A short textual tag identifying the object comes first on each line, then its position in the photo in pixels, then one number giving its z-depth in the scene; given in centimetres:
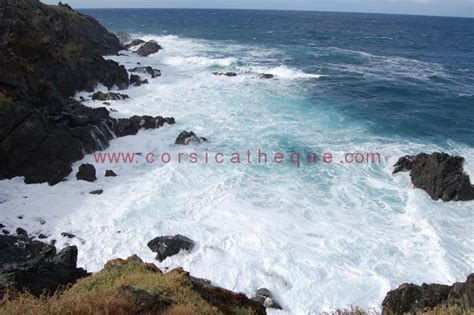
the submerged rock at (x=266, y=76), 4800
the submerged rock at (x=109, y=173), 2294
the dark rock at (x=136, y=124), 2891
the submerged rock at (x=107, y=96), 3557
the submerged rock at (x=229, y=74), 4912
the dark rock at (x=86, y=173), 2217
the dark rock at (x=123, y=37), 8278
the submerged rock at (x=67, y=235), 1714
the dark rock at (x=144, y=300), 758
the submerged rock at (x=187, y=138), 2750
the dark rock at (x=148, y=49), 6750
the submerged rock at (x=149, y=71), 4881
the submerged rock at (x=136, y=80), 4382
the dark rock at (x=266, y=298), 1324
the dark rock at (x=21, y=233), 1669
